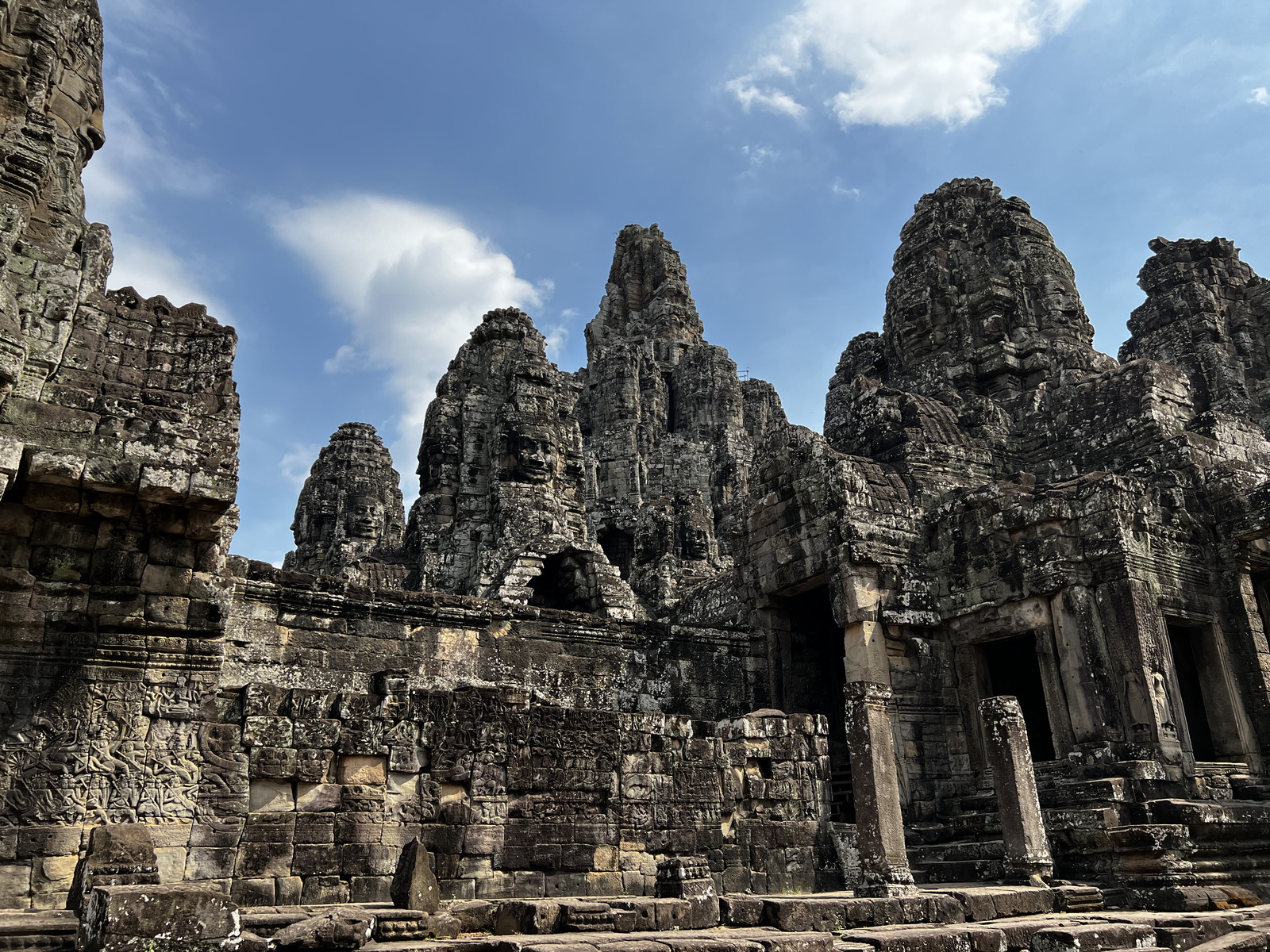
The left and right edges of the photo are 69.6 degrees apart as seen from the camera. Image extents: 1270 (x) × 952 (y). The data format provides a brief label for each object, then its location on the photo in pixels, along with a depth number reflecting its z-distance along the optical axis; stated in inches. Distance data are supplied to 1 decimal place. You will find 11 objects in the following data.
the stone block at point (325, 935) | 191.0
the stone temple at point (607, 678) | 252.5
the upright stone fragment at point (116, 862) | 212.7
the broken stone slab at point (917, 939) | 237.8
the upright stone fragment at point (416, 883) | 237.1
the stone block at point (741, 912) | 271.7
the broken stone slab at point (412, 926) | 216.5
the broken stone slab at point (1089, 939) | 258.2
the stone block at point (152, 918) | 173.6
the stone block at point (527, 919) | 247.4
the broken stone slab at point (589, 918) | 250.4
